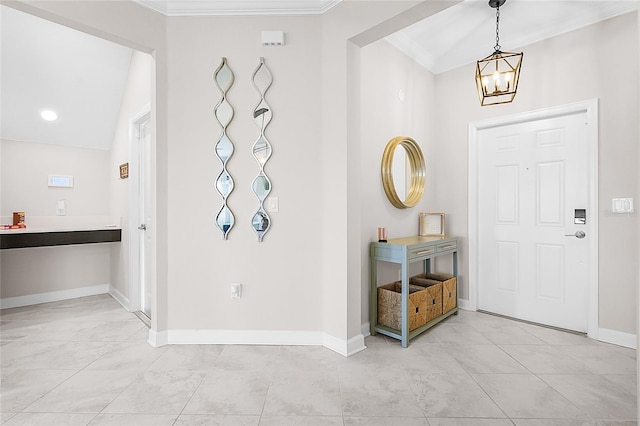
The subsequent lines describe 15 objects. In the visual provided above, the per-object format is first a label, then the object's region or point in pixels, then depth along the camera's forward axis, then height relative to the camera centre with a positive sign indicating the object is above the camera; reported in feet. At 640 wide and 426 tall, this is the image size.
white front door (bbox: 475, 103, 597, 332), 9.27 -0.38
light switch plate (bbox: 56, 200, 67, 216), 12.54 +0.14
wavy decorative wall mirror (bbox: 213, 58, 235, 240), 8.33 +2.27
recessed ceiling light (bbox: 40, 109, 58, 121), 11.54 +3.60
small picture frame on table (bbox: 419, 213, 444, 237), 11.46 -0.55
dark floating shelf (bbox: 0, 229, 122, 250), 10.09 -0.94
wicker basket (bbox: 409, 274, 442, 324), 9.39 -2.82
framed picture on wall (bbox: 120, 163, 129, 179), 11.38 +1.50
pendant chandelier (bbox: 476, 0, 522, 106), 8.34 +3.68
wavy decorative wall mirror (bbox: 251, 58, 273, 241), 8.34 +1.93
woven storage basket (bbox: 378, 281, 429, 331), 8.67 -2.84
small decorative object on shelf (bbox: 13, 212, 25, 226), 11.50 -0.27
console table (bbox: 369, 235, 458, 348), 8.38 -1.40
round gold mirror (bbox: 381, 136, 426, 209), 10.09 +1.26
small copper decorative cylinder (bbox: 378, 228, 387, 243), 9.34 -0.77
